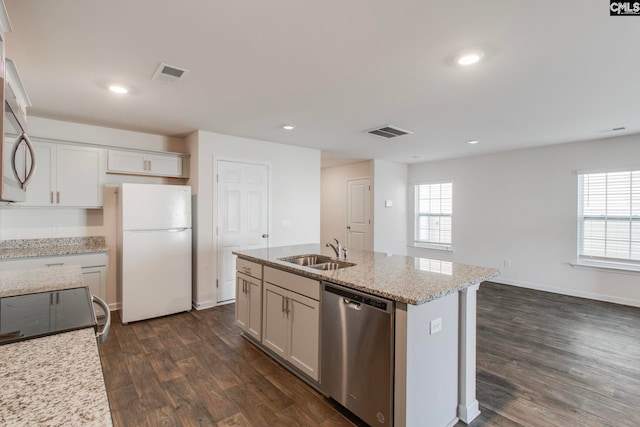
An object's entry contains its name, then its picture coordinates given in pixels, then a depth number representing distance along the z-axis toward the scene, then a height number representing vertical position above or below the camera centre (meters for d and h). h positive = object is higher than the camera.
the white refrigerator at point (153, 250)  3.60 -0.51
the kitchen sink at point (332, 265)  2.73 -0.51
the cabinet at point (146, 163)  3.90 +0.59
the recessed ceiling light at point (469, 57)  2.08 +1.05
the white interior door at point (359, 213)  6.59 -0.10
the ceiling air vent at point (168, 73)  2.34 +1.06
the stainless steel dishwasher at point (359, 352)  1.75 -0.89
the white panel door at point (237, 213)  4.36 -0.07
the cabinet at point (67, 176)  3.47 +0.37
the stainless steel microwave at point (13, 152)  0.96 +0.23
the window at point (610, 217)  4.34 -0.12
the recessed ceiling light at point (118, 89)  2.71 +1.06
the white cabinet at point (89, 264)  3.26 -0.62
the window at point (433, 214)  6.50 -0.12
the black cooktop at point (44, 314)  1.11 -0.44
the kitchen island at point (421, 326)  1.68 -0.71
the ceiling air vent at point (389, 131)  3.99 +1.04
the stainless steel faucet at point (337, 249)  2.98 -0.40
